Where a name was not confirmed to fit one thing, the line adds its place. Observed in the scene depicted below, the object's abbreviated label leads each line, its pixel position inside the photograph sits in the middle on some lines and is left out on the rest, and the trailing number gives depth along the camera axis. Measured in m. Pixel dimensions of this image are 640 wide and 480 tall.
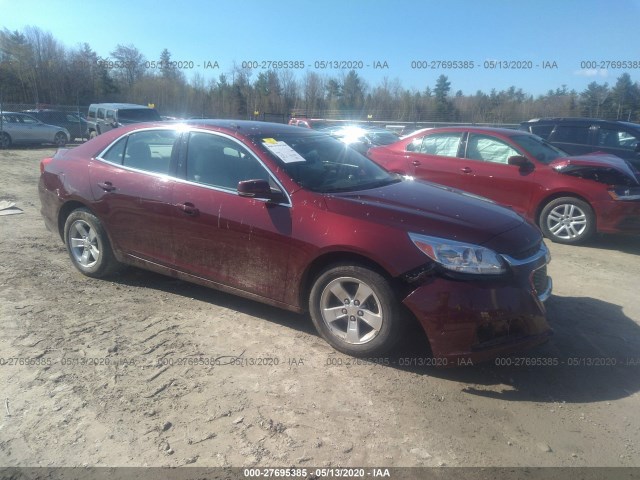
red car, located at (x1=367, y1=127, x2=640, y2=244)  6.72
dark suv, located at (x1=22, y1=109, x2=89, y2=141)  24.91
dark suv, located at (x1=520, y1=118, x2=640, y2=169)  9.60
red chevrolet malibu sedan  3.21
